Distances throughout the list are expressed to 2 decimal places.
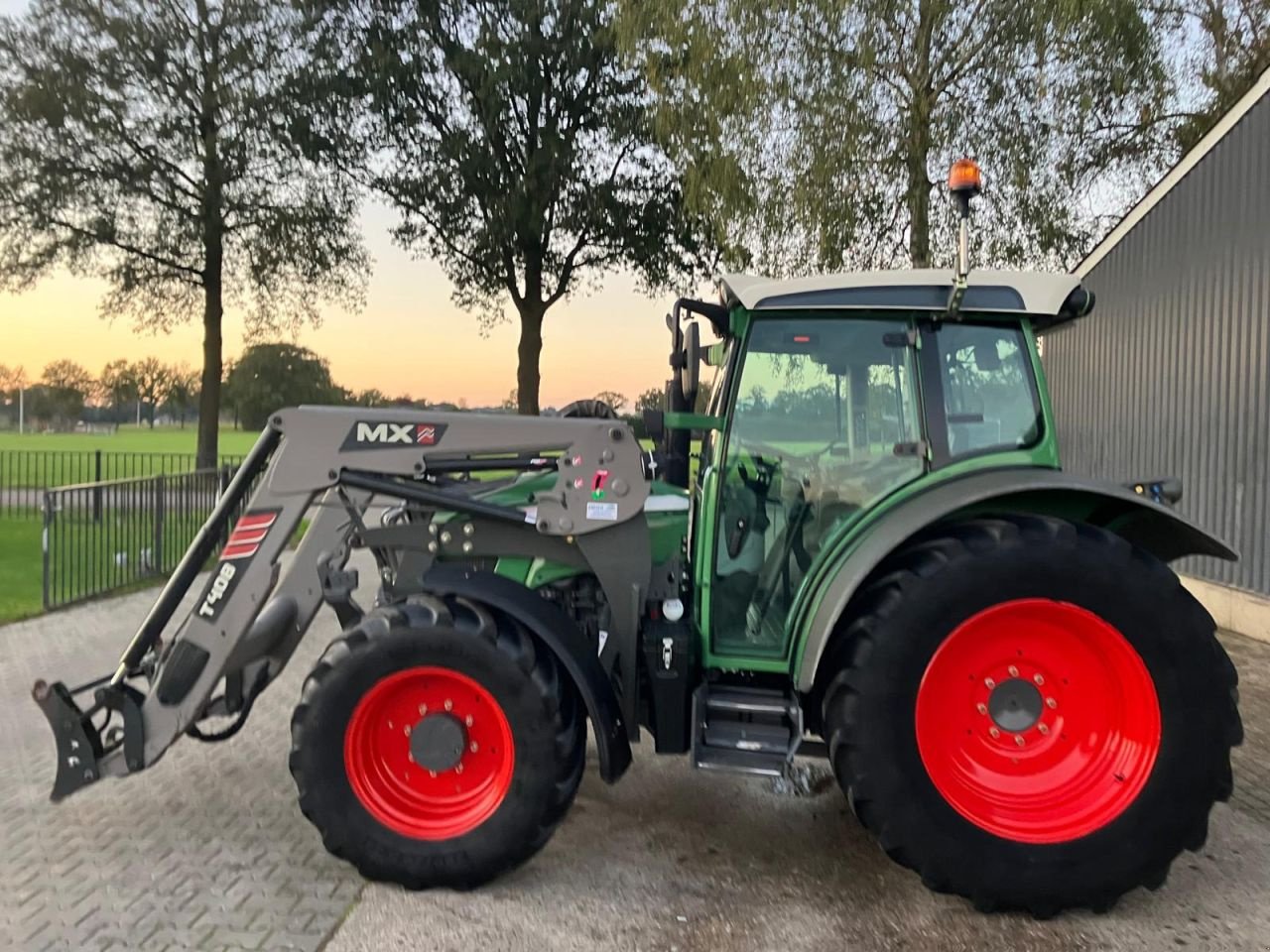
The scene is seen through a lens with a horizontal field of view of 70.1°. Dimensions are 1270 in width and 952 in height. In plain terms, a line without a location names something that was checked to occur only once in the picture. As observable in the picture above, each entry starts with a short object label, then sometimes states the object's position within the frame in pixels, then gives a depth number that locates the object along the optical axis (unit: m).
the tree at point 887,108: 10.34
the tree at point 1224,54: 13.45
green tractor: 3.01
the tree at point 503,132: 15.96
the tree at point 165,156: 14.68
